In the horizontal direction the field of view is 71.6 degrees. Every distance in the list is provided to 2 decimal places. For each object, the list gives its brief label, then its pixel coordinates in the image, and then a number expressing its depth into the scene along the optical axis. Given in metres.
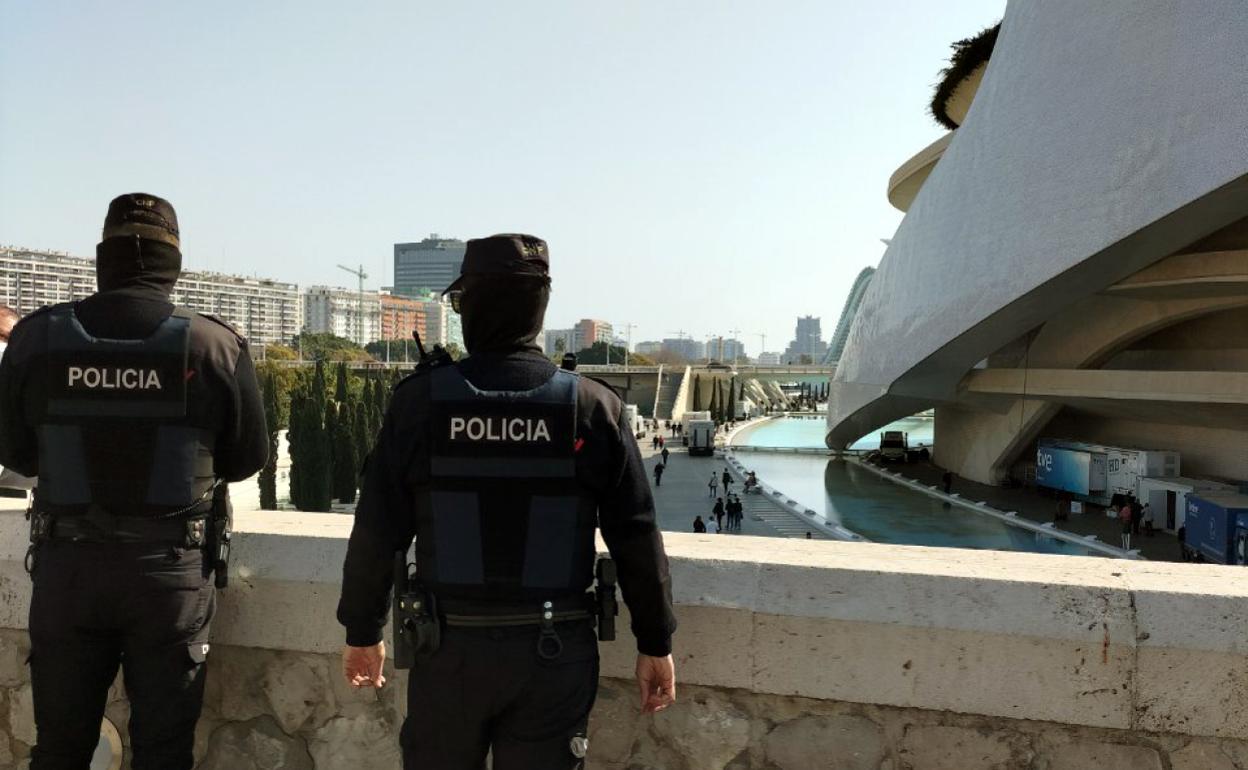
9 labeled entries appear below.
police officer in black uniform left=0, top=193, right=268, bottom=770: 2.02
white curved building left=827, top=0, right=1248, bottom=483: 14.67
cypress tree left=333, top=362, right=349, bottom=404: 36.03
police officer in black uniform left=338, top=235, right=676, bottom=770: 1.72
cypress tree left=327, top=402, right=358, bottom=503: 29.02
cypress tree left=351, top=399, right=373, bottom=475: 31.77
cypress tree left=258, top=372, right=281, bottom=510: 23.82
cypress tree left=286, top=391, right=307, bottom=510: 25.41
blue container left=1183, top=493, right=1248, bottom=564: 14.80
